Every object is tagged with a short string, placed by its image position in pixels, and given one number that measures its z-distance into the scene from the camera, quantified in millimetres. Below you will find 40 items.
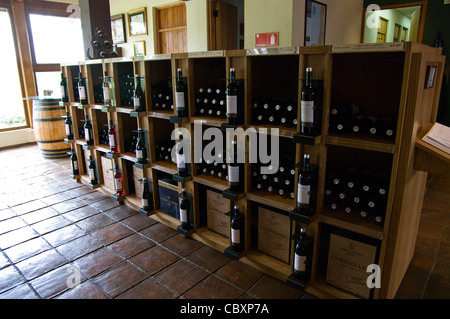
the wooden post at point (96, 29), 3905
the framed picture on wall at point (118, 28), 6875
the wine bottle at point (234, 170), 2311
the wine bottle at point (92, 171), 3963
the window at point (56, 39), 6480
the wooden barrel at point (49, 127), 5145
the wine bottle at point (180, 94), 2562
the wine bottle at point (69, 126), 4180
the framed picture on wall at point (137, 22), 6418
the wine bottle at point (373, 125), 1834
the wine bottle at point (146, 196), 3201
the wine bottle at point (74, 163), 4293
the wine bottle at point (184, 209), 2773
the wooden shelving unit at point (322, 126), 1698
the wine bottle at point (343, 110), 1959
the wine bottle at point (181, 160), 2705
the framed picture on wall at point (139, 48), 6596
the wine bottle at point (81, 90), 3705
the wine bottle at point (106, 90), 3383
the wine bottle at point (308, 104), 1788
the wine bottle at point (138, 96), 2982
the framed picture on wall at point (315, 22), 4039
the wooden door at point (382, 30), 6035
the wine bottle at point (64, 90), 4113
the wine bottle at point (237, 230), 2390
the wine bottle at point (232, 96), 2160
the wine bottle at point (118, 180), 3516
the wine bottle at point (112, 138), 3447
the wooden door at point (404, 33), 7506
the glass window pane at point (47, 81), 6651
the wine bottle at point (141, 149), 3127
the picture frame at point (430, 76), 1742
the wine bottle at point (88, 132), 3807
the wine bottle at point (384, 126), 1805
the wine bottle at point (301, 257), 2029
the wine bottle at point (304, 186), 1907
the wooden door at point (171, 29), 5813
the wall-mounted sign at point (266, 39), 3883
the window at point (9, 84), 6121
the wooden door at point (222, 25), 5176
